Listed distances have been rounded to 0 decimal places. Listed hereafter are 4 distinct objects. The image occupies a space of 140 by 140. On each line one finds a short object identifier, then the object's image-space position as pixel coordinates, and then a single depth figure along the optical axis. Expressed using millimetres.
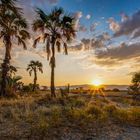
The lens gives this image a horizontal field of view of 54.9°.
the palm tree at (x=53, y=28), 16510
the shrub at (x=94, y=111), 7219
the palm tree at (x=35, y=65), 35572
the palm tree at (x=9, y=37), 15190
